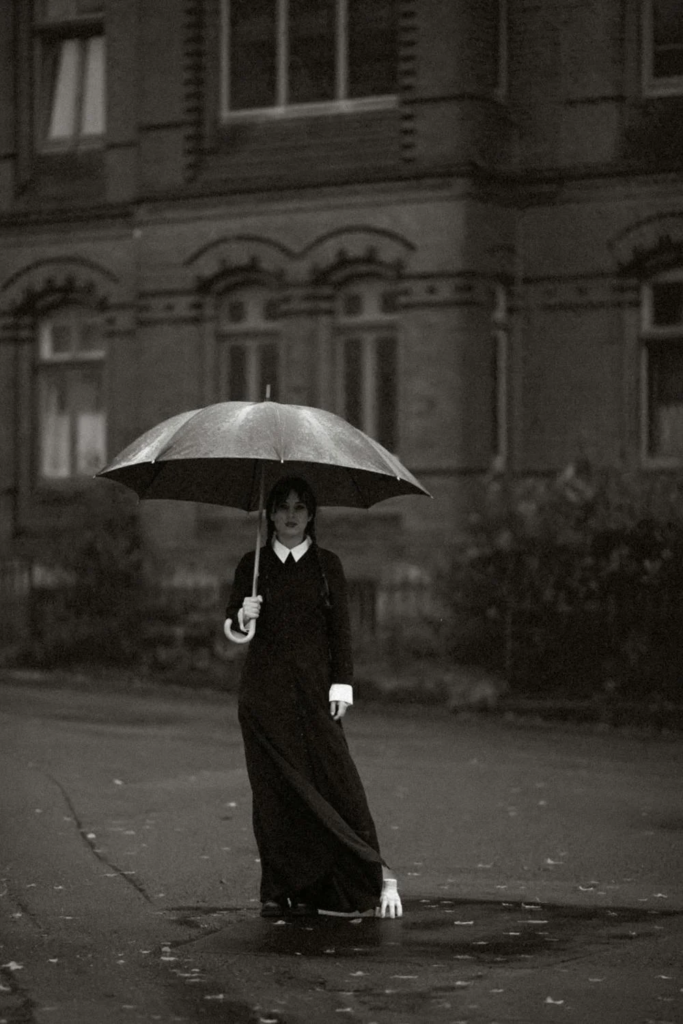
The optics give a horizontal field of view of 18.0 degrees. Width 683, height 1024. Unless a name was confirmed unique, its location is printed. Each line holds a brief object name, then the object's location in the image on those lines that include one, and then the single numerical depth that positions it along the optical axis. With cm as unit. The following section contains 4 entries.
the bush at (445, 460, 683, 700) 1803
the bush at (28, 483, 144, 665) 2216
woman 877
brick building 2261
